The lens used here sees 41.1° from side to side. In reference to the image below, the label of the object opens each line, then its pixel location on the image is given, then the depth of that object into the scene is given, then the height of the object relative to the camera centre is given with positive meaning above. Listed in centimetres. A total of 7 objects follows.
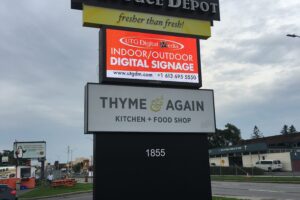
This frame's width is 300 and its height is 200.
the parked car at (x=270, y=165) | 6022 -44
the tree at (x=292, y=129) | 18249 +1468
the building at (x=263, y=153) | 5997 +159
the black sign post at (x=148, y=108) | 1144 +171
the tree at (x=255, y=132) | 19261 +1457
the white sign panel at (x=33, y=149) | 5836 +285
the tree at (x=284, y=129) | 18850 +1522
